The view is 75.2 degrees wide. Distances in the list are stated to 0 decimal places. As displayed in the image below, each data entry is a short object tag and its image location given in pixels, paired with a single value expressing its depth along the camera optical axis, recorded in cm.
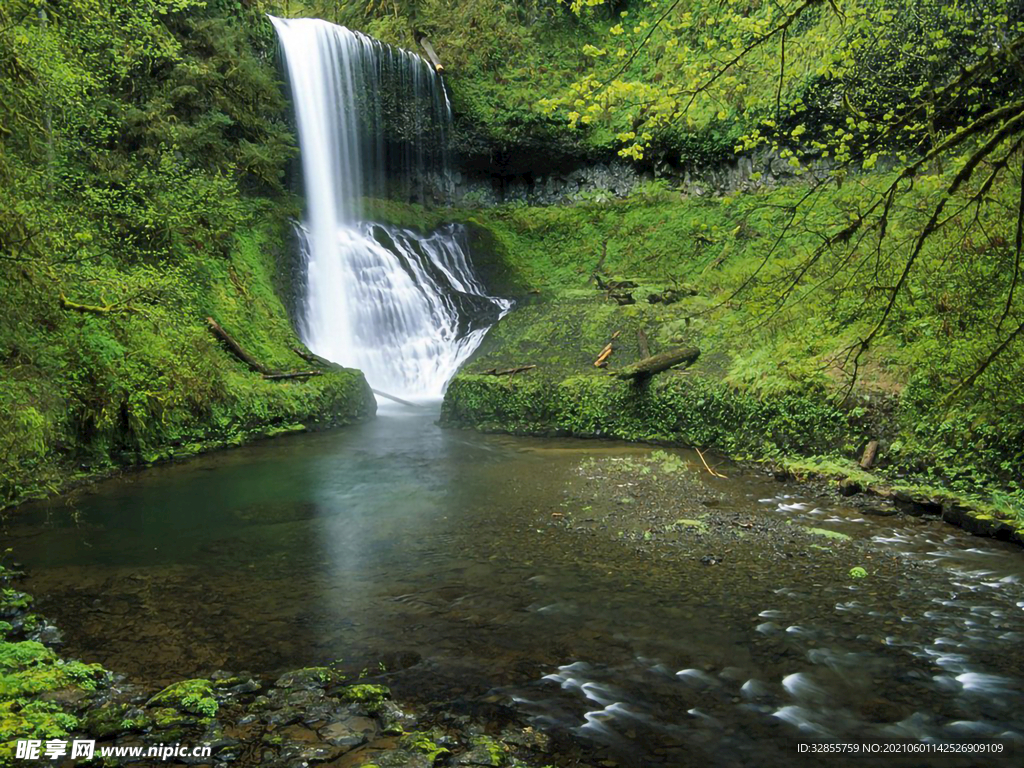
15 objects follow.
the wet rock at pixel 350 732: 349
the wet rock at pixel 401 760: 327
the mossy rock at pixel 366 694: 390
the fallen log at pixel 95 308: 766
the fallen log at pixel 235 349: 1366
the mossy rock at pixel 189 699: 371
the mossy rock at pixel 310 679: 406
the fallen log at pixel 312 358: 1492
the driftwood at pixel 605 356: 1365
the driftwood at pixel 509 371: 1391
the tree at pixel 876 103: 385
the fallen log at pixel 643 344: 1338
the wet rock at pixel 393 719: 362
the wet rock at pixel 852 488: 808
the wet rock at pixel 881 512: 733
